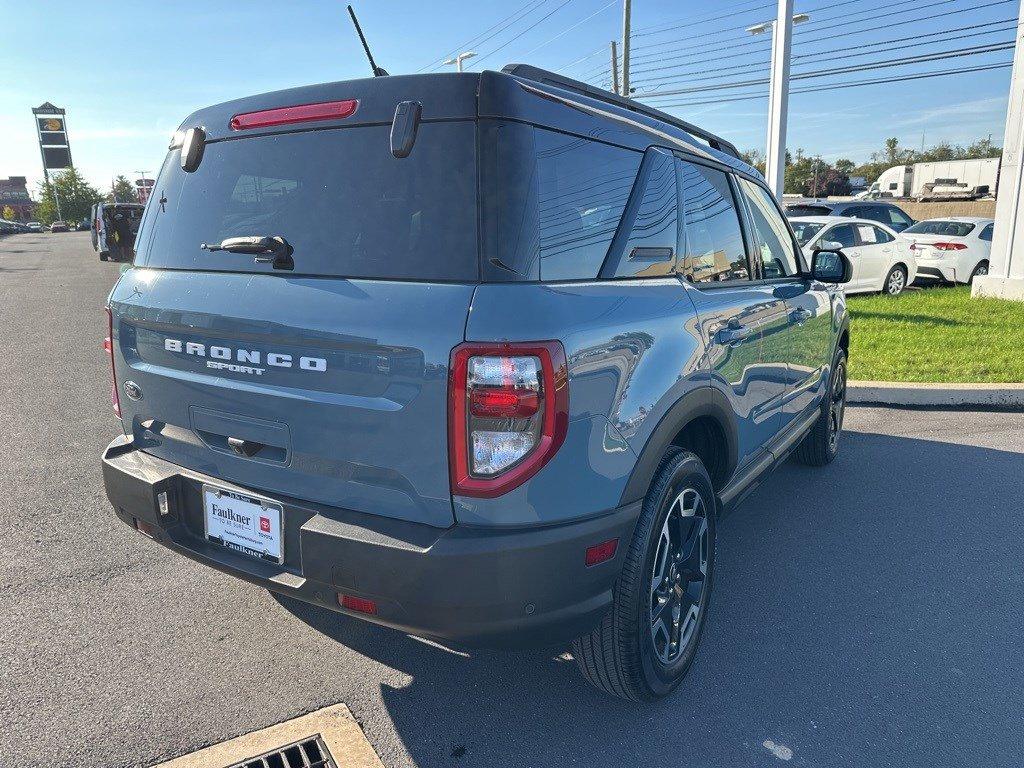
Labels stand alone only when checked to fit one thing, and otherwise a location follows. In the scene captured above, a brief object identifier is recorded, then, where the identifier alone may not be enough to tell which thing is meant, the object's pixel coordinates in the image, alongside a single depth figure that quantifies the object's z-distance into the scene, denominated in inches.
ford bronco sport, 77.0
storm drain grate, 89.5
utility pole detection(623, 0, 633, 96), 1075.3
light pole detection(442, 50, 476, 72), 903.6
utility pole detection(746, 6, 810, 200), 429.4
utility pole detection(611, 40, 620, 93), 1322.6
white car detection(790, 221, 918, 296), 499.8
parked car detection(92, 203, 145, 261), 894.4
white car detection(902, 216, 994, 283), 589.3
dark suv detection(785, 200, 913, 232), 688.4
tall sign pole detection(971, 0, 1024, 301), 469.4
